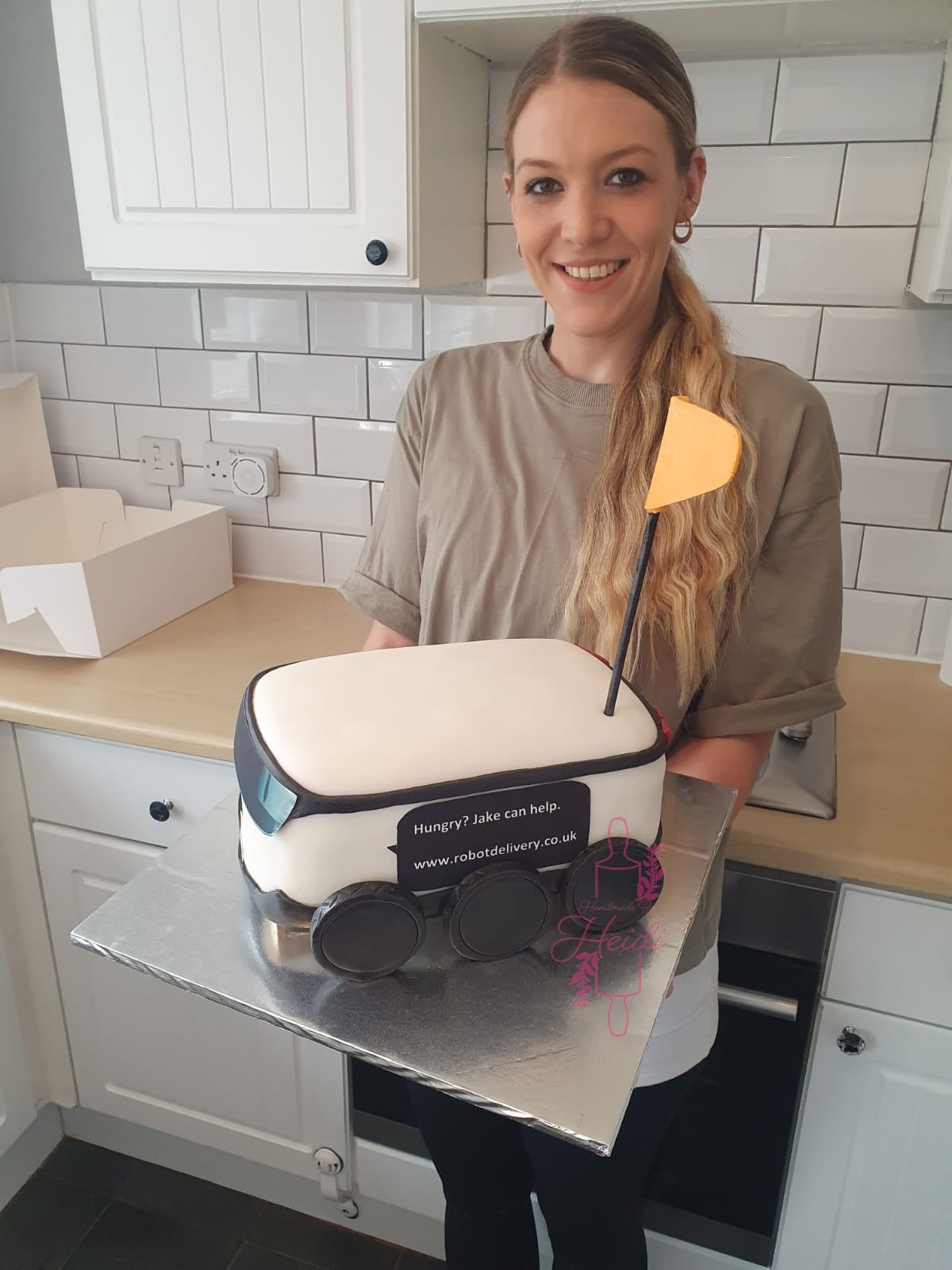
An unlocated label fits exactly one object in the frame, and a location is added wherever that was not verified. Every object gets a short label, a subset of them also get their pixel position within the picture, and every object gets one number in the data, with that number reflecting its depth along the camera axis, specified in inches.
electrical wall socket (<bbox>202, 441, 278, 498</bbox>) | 61.3
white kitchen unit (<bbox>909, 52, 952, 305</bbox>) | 37.6
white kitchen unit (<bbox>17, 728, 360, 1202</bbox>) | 46.6
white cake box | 49.6
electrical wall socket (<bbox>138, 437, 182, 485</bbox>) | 63.6
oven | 37.4
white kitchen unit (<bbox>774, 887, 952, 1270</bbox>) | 36.8
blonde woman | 31.0
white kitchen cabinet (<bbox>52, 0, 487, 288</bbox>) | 40.1
